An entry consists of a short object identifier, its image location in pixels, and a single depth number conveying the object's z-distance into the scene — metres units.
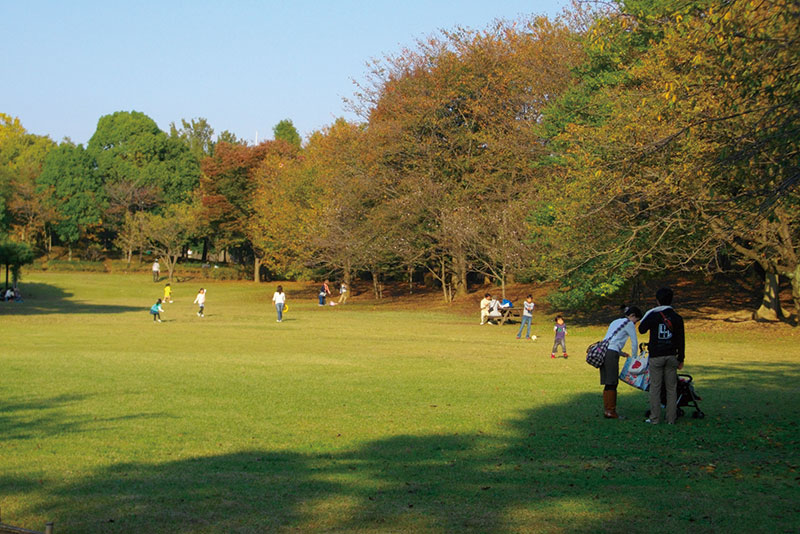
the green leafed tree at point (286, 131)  105.00
